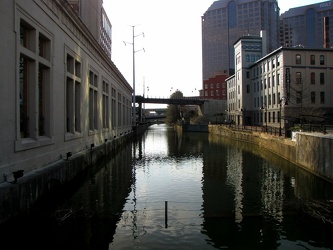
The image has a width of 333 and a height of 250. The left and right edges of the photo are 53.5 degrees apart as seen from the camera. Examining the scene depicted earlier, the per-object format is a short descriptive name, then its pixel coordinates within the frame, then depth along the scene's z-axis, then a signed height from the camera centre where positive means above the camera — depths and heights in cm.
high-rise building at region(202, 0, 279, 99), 16725 +5125
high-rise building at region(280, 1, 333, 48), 15625 +4759
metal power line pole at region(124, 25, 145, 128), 6694 +1446
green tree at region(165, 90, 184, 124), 12512 +441
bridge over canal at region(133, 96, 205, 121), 10225 +651
